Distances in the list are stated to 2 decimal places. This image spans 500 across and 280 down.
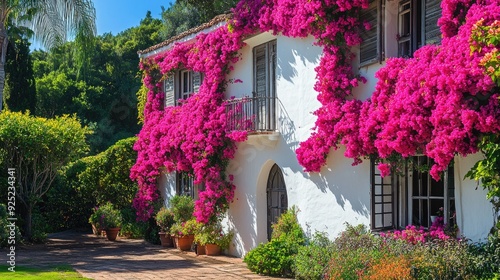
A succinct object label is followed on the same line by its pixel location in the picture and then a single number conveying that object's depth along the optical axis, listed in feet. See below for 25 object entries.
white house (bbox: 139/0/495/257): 36.65
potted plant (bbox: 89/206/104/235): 72.33
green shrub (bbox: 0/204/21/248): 59.62
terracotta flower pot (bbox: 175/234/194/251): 59.60
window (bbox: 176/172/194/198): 64.05
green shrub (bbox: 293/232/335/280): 38.29
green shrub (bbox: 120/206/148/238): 72.02
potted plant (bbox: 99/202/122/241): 70.38
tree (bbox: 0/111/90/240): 63.36
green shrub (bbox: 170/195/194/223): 59.72
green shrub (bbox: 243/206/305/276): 43.16
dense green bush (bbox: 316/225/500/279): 31.01
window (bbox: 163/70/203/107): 64.82
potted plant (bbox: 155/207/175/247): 62.23
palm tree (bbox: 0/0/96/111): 54.34
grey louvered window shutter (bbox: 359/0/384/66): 40.22
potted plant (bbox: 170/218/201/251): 58.54
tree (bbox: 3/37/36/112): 97.30
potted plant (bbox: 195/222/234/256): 55.62
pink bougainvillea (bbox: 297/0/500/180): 30.68
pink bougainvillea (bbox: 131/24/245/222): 54.95
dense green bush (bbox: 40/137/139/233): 76.48
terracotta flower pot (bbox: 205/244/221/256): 55.88
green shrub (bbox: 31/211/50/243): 66.85
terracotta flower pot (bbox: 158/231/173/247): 63.10
